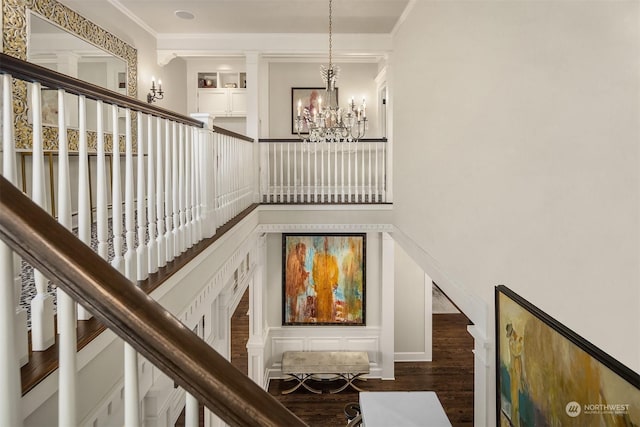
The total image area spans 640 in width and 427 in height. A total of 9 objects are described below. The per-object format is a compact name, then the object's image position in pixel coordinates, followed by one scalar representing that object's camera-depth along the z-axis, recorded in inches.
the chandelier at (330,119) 152.1
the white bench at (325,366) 255.8
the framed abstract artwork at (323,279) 274.7
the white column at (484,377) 96.6
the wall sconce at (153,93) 204.2
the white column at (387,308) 255.0
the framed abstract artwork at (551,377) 51.9
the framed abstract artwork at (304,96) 281.0
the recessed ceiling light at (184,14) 189.3
